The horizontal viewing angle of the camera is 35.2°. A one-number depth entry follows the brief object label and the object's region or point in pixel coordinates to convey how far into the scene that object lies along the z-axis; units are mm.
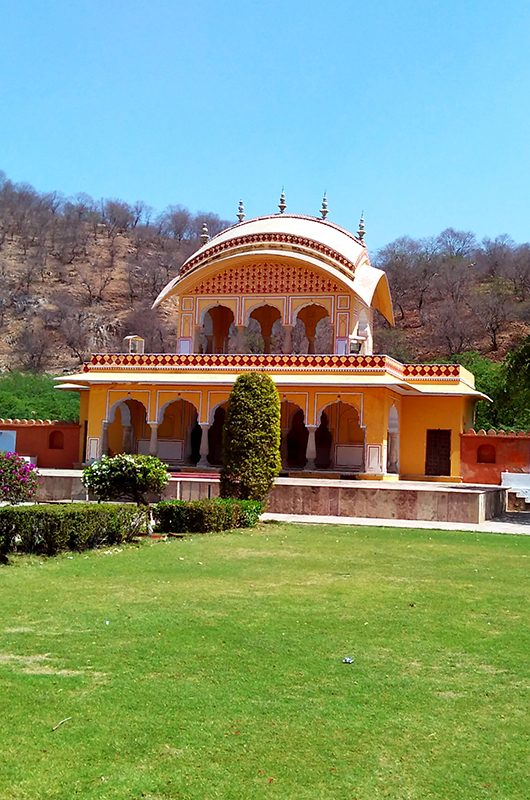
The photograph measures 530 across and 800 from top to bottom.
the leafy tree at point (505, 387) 16641
